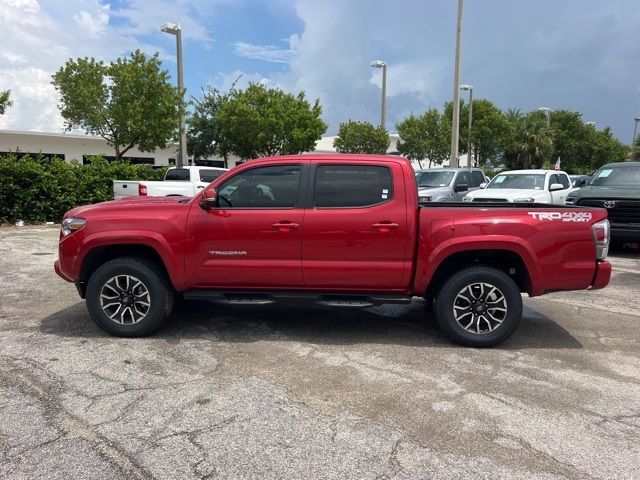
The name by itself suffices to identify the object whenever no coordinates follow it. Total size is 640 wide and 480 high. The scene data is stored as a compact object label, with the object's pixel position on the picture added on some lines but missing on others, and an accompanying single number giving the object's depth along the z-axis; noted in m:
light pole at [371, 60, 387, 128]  26.35
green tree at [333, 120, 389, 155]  33.00
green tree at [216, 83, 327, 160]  31.23
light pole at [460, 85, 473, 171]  33.27
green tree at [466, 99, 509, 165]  45.56
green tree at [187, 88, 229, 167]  35.19
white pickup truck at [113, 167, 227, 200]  14.31
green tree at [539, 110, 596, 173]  52.15
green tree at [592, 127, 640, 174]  53.28
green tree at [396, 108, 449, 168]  38.41
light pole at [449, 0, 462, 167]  19.38
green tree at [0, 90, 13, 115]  20.75
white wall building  31.39
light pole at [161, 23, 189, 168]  19.55
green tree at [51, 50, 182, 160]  21.92
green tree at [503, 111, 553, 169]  48.59
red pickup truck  5.12
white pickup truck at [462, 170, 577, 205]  13.72
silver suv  14.97
